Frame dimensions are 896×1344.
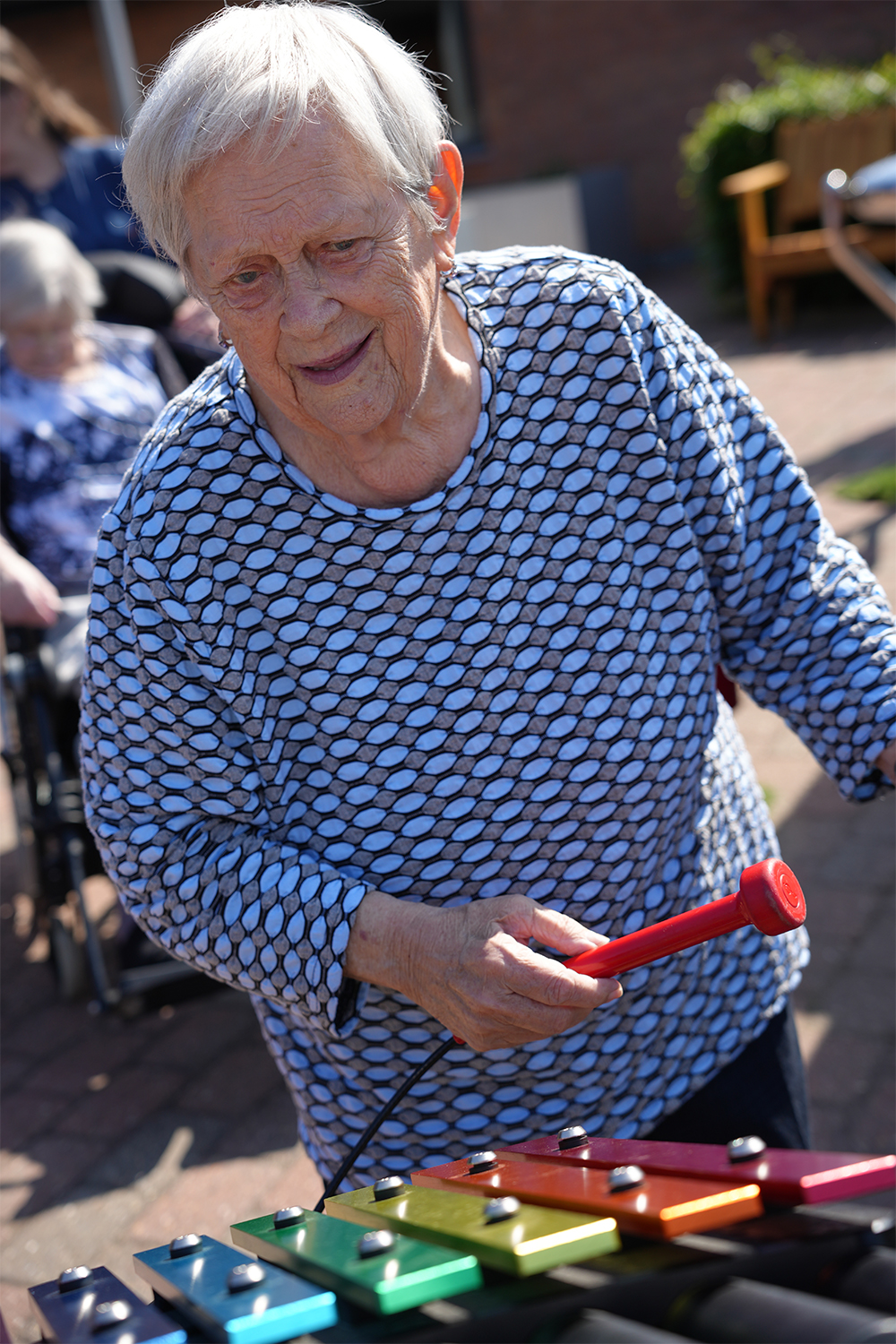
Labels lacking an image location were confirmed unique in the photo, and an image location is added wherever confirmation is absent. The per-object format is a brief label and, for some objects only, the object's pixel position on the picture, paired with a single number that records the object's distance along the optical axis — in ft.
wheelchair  11.39
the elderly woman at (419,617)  4.64
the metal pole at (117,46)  28.09
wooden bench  32.07
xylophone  2.89
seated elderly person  12.70
